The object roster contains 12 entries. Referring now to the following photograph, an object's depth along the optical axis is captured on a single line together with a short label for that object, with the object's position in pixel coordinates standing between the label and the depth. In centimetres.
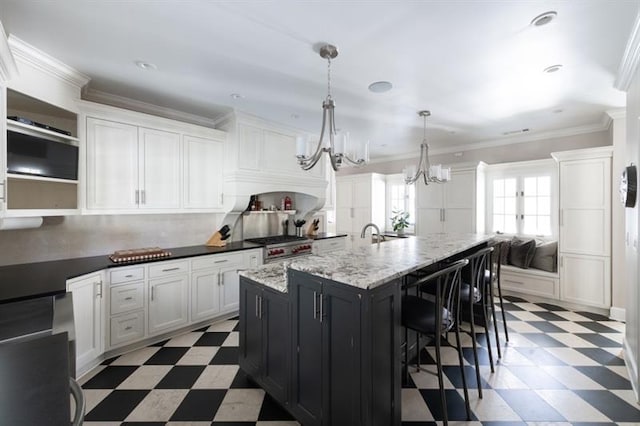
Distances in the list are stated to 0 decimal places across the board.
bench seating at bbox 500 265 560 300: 395
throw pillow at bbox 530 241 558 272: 409
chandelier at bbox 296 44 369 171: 210
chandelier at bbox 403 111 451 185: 359
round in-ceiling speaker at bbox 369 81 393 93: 273
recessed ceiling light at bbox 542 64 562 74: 240
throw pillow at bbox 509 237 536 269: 423
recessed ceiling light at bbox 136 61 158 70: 235
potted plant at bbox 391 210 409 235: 612
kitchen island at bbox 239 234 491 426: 137
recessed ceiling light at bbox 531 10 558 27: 174
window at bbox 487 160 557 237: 448
